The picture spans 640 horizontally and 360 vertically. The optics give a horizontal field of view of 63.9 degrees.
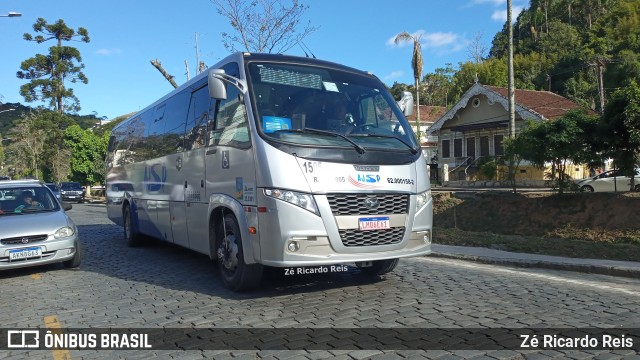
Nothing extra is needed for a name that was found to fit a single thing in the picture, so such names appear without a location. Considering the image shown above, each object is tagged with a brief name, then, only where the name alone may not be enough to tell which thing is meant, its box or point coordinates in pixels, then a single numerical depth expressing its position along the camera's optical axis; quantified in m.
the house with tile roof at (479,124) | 33.47
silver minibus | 5.82
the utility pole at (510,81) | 22.05
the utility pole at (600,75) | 31.34
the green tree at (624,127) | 12.59
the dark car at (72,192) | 39.28
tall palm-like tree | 37.56
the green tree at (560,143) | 14.16
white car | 19.66
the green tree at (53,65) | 58.38
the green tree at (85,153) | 46.84
